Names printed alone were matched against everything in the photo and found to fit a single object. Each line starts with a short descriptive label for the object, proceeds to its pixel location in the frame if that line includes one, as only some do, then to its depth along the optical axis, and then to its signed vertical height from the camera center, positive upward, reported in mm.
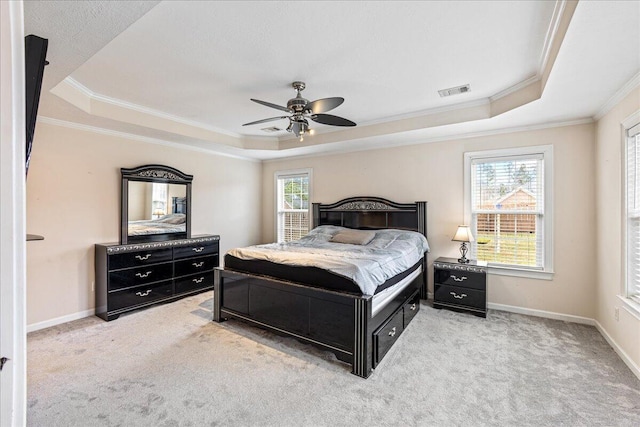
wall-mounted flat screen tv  1076 +539
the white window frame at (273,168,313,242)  5812 +684
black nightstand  3771 -976
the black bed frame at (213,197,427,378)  2490 -1018
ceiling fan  2725 +1009
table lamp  3932 -341
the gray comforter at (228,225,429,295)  2684 -479
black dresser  3717 -844
